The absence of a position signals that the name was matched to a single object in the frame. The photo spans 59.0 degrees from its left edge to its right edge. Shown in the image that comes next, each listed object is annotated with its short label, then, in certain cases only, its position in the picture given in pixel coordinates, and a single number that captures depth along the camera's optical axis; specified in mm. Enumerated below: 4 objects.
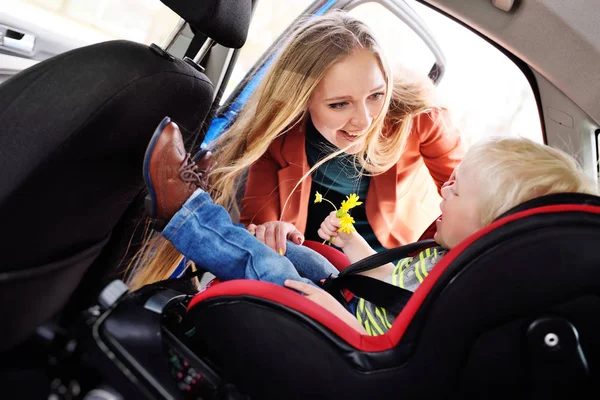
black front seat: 936
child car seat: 748
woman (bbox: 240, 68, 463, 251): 1489
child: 995
